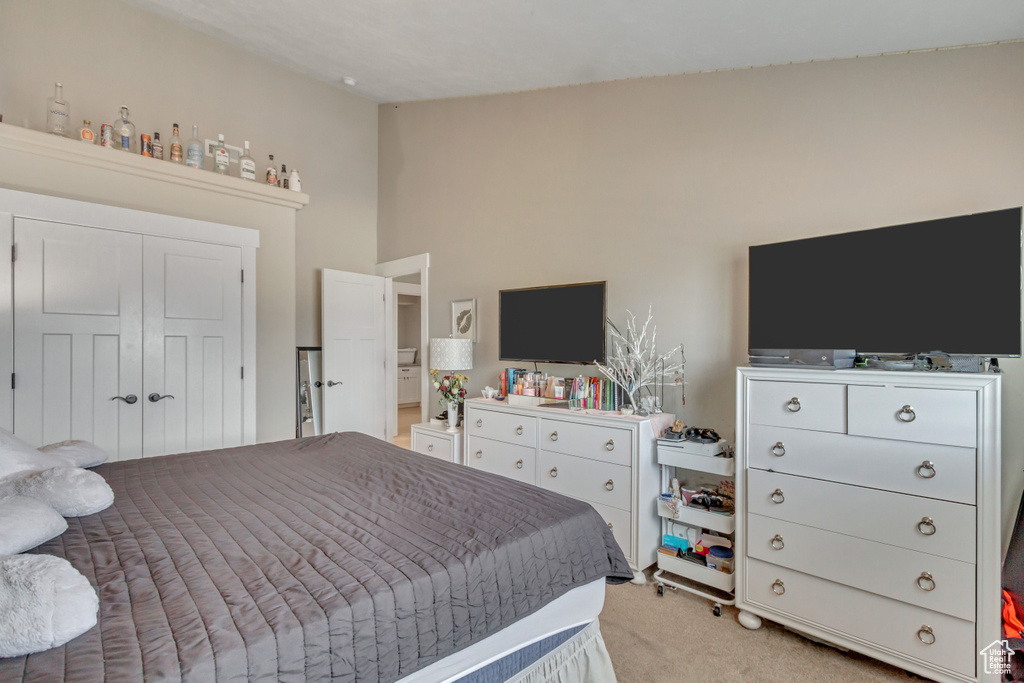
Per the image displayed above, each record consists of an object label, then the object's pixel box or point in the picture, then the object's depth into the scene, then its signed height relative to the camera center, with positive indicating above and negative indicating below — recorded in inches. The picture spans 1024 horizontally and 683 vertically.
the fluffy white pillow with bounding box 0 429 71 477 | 60.6 -15.5
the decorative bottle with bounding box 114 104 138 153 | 125.2 +52.2
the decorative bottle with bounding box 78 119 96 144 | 119.3 +49.3
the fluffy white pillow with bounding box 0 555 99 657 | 33.7 -19.1
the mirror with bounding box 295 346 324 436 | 170.1 -19.2
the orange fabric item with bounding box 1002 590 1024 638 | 70.7 -40.7
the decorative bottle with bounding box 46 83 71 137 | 117.3 +52.9
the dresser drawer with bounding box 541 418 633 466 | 106.3 -23.1
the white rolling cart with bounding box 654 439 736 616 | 94.9 -36.5
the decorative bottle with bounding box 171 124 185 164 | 134.0 +51.0
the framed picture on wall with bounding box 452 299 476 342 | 162.7 +6.4
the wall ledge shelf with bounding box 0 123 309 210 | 110.5 +43.5
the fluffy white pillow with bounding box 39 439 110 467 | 75.0 -18.1
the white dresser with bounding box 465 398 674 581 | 104.6 -28.2
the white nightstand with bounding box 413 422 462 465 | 144.9 -31.4
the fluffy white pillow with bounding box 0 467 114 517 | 55.3 -17.4
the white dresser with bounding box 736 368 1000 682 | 68.2 -26.5
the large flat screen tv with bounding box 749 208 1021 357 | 69.7 +8.0
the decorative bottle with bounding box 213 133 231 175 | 142.1 +51.6
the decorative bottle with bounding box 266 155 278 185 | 153.5 +50.1
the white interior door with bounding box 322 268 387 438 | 171.2 -5.6
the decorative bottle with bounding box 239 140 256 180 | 147.1 +50.4
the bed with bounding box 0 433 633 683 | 36.8 -21.9
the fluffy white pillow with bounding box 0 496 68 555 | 44.3 -17.8
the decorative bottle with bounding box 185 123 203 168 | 136.7 +50.9
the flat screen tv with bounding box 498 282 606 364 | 123.0 +3.9
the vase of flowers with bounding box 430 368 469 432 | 149.1 -16.4
